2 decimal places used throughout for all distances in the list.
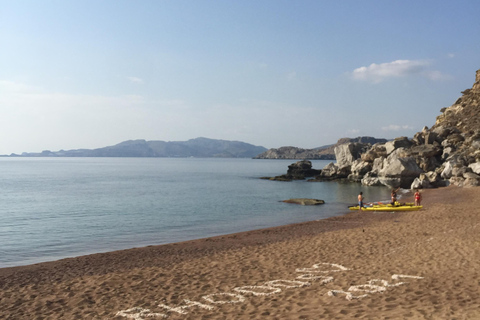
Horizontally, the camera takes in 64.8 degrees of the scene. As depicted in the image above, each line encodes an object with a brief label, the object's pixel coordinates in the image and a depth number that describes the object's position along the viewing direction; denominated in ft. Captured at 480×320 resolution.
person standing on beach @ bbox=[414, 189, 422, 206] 94.61
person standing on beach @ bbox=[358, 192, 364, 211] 97.32
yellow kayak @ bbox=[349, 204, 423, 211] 91.04
